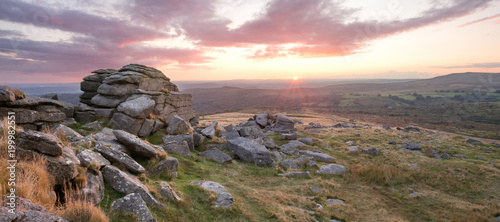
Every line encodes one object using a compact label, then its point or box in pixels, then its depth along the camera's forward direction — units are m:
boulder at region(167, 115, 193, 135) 21.69
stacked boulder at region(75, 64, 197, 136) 19.73
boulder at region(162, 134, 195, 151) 19.22
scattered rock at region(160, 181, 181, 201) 9.20
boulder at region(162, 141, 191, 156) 16.97
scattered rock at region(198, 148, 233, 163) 18.23
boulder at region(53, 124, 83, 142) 11.95
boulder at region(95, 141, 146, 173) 10.10
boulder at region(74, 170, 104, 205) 6.89
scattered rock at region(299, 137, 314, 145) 29.09
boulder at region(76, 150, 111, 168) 8.34
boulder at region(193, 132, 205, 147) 21.25
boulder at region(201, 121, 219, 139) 23.48
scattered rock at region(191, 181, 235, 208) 10.17
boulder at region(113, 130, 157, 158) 12.49
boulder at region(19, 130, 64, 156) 7.22
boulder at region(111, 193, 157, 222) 7.21
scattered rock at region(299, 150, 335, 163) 22.39
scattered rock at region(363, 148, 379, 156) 25.08
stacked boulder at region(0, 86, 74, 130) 13.09
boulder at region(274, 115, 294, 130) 38.09
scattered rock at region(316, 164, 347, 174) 19.00
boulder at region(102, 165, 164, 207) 8.34
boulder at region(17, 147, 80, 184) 7.02
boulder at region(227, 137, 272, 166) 19.14
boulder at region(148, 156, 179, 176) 11.95
